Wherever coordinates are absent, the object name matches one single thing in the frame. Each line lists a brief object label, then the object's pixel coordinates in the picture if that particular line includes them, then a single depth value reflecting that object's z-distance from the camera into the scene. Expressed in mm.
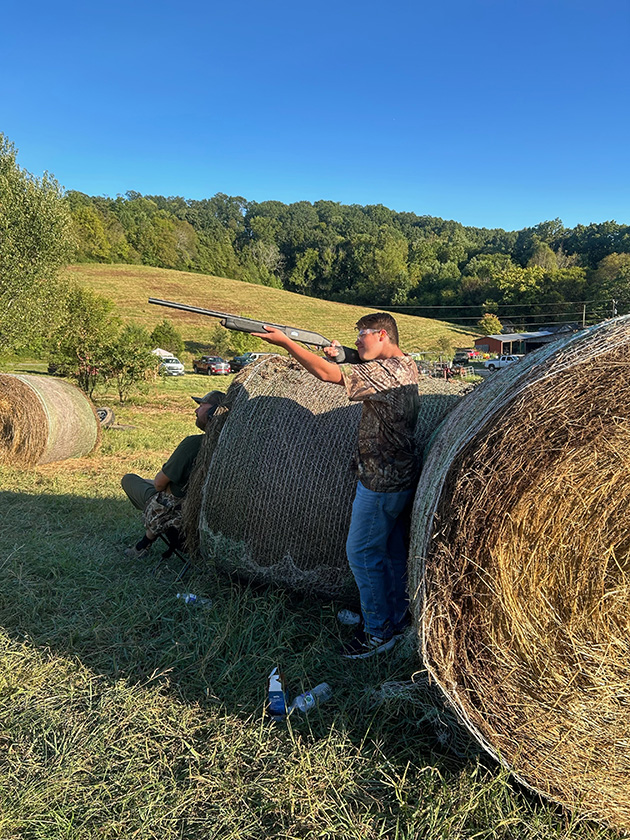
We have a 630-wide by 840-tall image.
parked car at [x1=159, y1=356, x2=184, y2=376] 33969
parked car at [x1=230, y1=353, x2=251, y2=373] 38875
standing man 3486
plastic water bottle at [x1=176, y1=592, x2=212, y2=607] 4266
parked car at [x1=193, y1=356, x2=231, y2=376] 37188
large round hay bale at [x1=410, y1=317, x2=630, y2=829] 2443
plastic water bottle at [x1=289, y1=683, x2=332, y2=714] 3151
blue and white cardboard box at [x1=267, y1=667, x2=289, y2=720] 3125
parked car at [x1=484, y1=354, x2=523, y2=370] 40244
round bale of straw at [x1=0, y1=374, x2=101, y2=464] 9516
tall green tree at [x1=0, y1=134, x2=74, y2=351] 15938
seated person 4984
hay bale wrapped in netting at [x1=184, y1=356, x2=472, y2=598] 4188
